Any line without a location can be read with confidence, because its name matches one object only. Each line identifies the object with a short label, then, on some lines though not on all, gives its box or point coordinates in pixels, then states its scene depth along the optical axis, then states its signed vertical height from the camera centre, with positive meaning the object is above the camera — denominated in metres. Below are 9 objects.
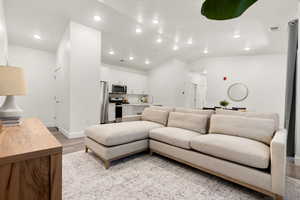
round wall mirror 5.36 +0.25
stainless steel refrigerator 5.33 -0.20
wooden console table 0.71 -0.40
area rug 1.49 -1.02
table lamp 1.25 +0.05
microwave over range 6.03 +0.30
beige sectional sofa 1.44 -0.59
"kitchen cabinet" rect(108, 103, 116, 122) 5.78 -0.66
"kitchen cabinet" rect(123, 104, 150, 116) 6.46 -0.58
